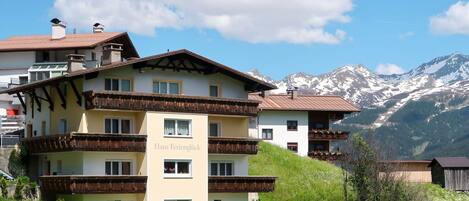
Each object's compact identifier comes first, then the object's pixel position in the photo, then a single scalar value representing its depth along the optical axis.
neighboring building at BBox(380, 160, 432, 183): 87.15
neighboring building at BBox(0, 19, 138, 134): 77.62
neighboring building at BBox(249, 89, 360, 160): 93.56
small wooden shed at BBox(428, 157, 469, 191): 86.56
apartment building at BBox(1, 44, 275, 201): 53.34
